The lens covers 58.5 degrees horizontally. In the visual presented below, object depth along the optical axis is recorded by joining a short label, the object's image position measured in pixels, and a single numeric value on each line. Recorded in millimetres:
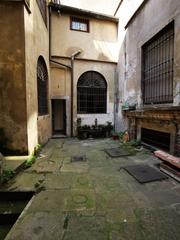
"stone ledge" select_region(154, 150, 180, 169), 3322
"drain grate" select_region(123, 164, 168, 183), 3274
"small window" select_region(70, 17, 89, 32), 8355
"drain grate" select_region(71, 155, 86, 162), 4586
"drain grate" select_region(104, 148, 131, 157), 5043
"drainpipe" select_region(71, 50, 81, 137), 8239
